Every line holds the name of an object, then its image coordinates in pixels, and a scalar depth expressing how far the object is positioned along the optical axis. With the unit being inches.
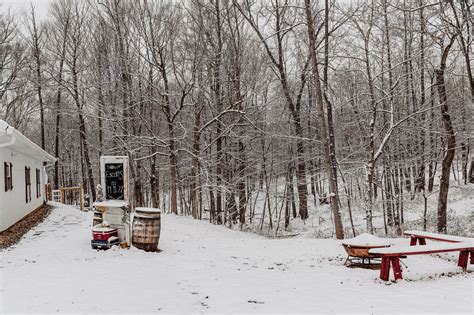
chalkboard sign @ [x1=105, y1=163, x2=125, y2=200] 410.6
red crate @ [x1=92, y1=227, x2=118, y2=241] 376.8
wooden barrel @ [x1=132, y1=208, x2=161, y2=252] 386.0
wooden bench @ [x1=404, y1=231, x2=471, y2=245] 341.1
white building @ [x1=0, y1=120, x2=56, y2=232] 456.8
